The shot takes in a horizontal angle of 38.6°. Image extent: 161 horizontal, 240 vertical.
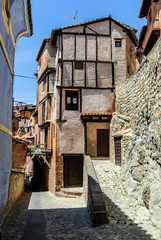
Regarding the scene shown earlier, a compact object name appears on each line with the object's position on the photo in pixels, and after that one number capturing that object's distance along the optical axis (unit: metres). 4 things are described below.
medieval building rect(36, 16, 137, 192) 17.03
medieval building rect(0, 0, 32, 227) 7.30
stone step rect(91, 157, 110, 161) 16.93
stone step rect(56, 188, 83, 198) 14.88
